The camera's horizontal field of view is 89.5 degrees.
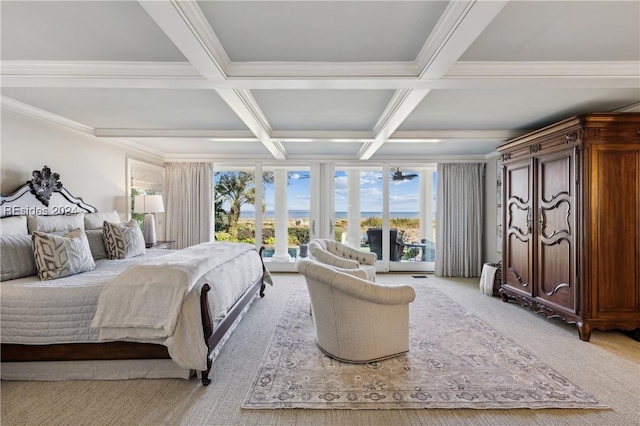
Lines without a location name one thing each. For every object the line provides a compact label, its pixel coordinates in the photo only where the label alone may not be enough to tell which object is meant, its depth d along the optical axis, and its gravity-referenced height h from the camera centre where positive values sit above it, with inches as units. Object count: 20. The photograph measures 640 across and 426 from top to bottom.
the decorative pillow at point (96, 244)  145.7 -12.7
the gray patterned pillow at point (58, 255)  107.0 -13.5
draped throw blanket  91.1 -24.8
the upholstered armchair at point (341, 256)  143.6 -20.4
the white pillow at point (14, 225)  113.0 -3.3
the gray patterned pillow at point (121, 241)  148.9 -11.8
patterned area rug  84.4 -48.1
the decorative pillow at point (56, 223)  125.6 -2.7
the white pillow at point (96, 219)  154.6 -1.5
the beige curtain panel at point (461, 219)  247.3 -2.6
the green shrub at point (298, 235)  260.4 -15.5
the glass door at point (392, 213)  259.1 +2.2
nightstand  196.6 -18.2
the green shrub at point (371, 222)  260.4 -5.4
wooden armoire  124.8 -2.1
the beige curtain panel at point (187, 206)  251.0 +7.7
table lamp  197.9 +4.3
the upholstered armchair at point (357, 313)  100.7 -31.4
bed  91.7 -33.7
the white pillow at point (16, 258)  103.4 -13.7
